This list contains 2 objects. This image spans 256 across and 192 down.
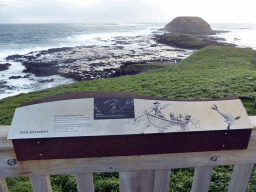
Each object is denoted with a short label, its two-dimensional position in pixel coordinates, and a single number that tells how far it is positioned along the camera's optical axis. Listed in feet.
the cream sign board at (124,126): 1.77
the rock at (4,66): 68.27
